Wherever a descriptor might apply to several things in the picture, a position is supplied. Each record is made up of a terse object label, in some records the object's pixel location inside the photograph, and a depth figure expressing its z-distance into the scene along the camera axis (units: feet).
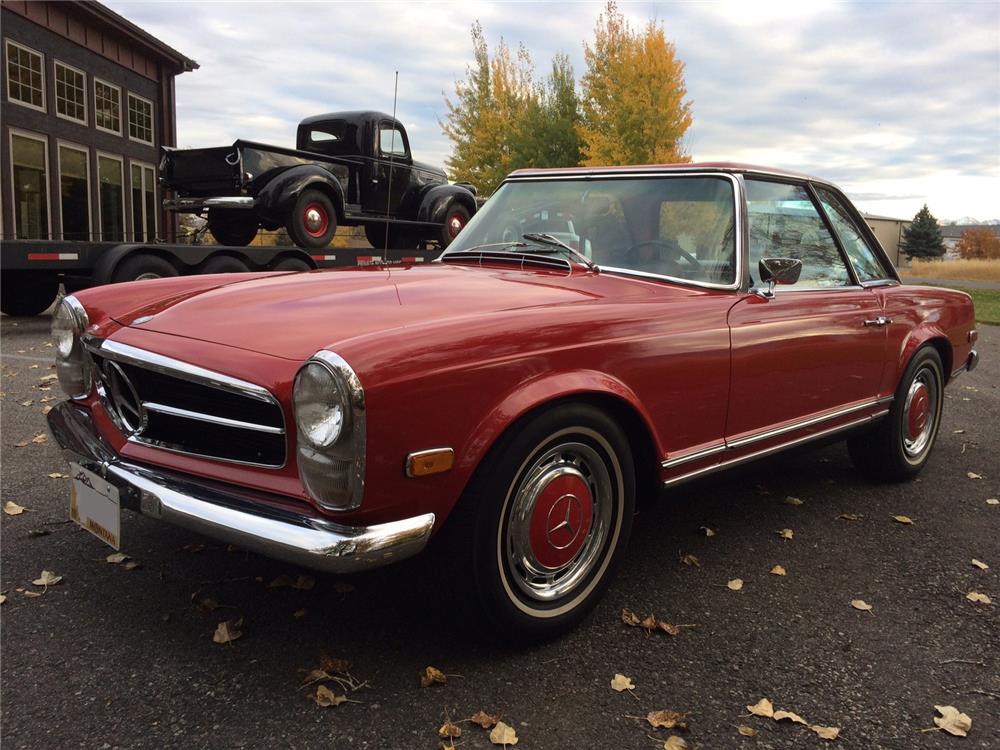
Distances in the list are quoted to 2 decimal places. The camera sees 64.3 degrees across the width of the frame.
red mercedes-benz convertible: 6.59
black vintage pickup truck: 34.01
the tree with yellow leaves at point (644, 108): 69.31
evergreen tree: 204.64
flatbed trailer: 27.25
